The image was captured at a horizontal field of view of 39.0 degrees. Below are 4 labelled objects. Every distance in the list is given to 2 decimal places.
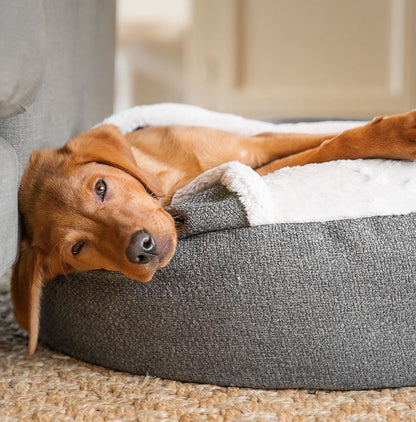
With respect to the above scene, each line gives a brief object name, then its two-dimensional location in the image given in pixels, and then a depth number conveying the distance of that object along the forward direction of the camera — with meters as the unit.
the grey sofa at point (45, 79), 1.26
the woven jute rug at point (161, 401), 1.36
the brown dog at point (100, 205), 1.46
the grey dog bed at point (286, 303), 1.41
